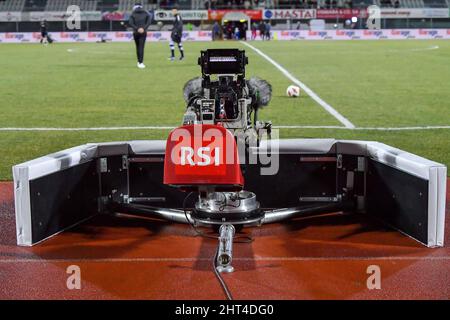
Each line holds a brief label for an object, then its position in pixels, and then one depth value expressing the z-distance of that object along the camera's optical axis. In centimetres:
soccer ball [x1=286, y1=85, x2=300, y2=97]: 1451
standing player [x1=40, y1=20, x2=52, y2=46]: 4466
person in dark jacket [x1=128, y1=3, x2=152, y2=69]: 2183
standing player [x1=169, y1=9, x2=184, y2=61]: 2608
